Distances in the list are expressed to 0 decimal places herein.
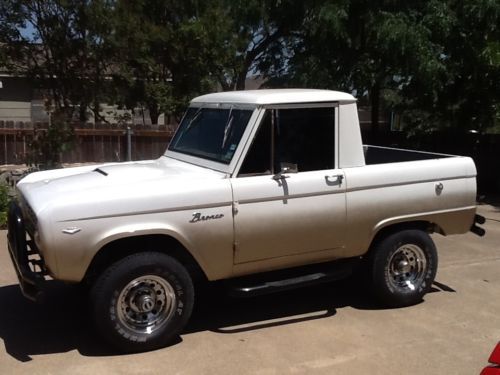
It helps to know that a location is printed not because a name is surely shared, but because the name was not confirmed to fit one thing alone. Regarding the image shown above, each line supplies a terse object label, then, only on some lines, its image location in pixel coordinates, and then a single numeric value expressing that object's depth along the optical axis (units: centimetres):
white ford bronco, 446
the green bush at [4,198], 916
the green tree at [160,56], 1212
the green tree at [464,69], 1132
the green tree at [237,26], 1294
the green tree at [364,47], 1097
